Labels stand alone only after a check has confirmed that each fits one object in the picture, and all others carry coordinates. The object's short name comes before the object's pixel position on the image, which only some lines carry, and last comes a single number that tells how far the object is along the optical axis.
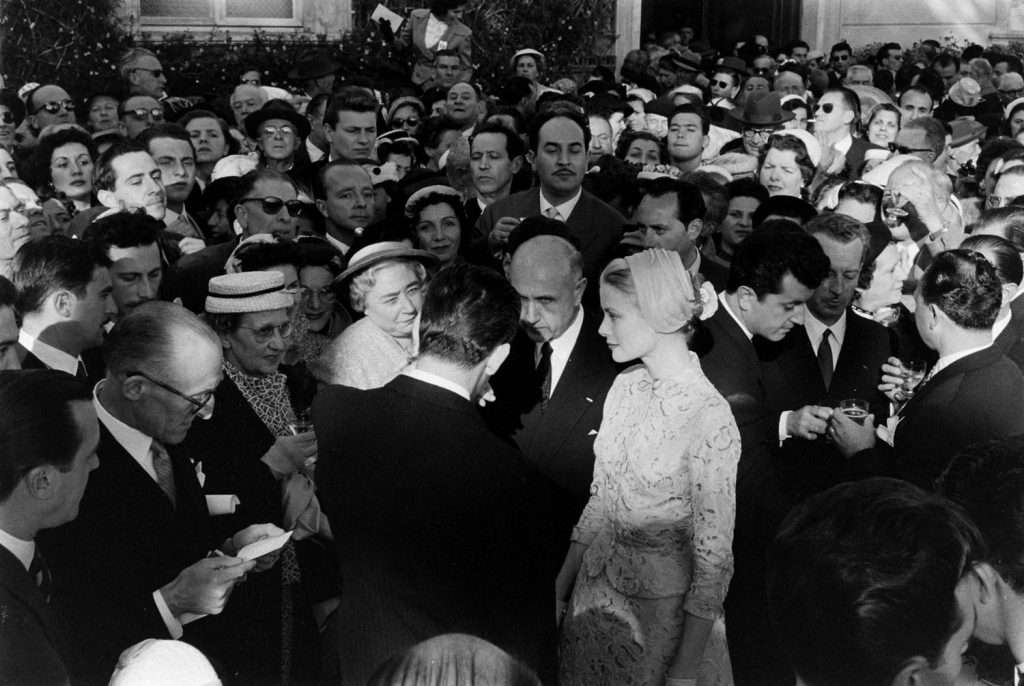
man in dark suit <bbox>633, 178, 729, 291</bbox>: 4.48
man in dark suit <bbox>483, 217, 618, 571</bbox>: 3.35
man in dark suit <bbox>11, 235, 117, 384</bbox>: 3.19
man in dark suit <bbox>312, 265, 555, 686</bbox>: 2.29
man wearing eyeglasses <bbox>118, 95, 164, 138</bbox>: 6.79
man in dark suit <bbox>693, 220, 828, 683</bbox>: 3.21
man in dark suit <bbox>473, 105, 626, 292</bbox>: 4.82
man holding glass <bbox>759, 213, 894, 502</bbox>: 3.53
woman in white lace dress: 2.70
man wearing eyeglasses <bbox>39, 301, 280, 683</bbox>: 2.46
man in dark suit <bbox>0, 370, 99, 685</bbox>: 2.00
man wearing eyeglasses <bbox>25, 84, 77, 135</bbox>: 6.89
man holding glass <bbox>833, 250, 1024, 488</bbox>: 3.13
